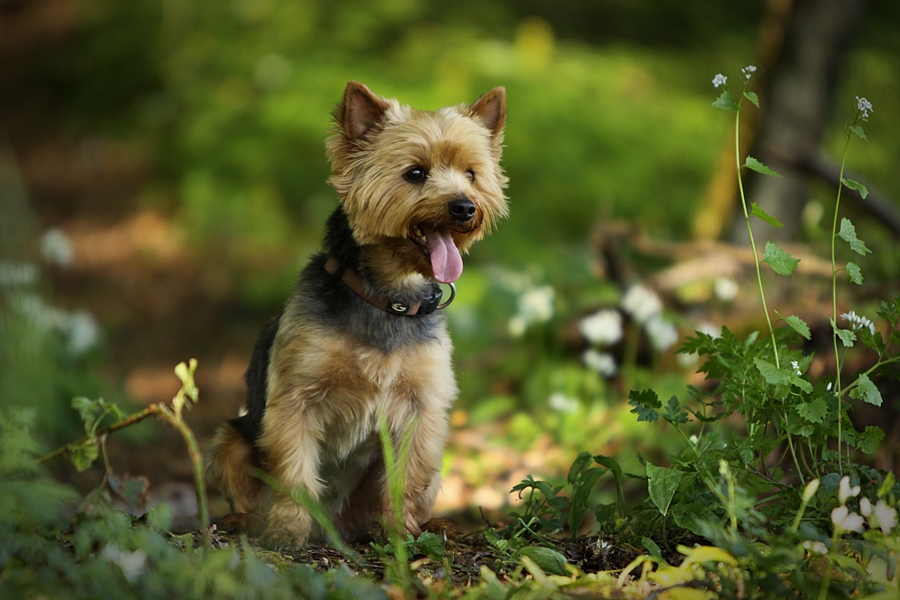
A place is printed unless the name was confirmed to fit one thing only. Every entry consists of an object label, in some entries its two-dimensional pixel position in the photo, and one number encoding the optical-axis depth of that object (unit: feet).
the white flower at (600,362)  17.62
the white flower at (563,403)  17.10
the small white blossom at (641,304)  18.37
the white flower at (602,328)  17.53
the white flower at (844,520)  7.98
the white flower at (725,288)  17.48
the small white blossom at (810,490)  8.18
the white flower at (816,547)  8.46
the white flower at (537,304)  19.03
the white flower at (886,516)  7.86
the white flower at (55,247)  18.40
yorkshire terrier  11.57
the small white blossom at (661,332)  17.99
